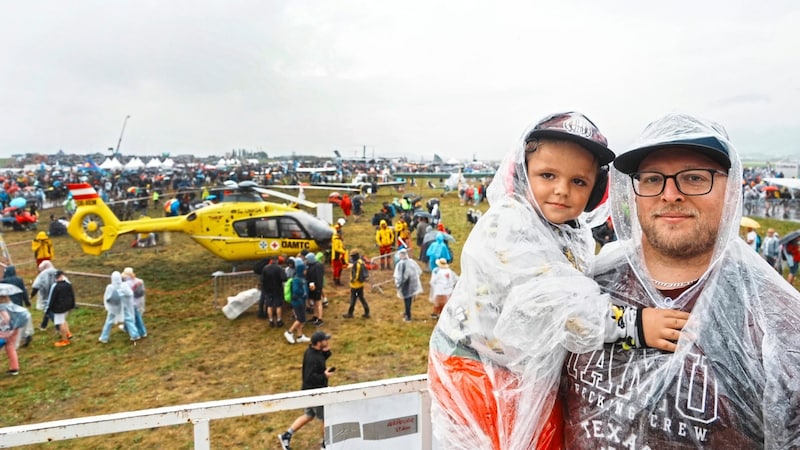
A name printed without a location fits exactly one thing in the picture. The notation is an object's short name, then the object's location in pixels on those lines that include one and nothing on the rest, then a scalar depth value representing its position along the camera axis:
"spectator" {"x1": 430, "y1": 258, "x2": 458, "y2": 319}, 9.33
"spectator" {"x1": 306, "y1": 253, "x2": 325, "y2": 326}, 9.43
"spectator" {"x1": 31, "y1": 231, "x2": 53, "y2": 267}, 12.45
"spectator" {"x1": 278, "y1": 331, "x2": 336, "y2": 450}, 5.41
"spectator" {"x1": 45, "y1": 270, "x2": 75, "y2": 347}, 8.44
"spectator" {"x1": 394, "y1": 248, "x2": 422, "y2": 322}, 9.66
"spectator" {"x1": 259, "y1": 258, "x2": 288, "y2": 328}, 9.29
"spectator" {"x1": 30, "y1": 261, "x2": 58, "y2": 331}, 9.84
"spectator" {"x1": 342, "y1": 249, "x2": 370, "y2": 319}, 9.79
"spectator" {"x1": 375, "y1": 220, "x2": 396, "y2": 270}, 13.92
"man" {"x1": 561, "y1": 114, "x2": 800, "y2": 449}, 1.24
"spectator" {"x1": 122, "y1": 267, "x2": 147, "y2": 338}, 9.02
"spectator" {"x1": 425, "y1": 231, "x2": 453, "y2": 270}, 11.44
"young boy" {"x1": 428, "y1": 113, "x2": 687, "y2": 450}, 1.40
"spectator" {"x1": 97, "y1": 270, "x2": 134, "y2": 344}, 8.58
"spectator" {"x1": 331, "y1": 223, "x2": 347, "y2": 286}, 12.39
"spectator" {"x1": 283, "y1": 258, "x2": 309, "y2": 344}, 8.98
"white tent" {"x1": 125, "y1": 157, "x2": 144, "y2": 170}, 51.10
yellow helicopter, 12.79
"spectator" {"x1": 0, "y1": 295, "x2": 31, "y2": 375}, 7.12
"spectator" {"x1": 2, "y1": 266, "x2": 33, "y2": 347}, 8.72
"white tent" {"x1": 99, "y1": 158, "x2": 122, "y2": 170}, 47.53
